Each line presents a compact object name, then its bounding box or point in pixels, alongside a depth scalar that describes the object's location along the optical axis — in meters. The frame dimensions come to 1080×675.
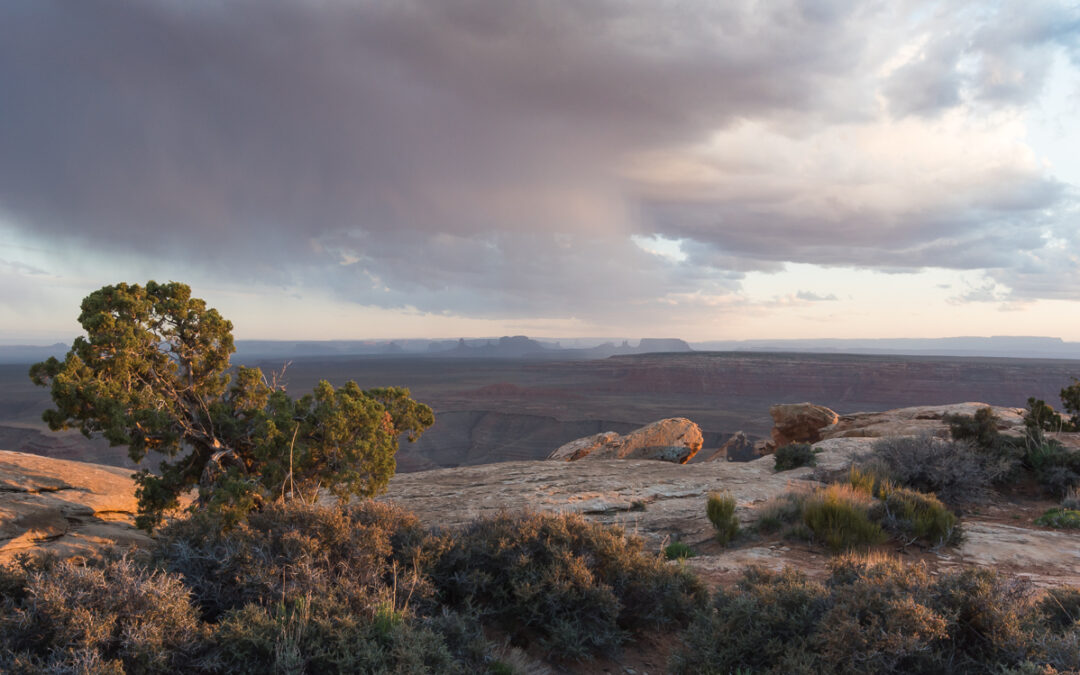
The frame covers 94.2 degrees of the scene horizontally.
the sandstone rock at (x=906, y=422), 16.38
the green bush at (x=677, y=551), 7.38
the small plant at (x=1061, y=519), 8.36
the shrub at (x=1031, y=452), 10.55
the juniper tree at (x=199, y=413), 6.68
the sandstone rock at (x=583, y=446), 21.69
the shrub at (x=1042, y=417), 13.54
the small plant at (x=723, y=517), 8.04
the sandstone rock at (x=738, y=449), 27.85
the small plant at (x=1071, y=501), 9.18
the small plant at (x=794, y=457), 14.02
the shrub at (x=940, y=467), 9.46
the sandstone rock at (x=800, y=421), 22.31
